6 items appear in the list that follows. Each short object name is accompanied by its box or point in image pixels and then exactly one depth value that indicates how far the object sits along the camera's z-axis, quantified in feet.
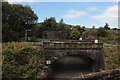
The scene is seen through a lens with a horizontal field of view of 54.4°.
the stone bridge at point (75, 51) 47.65
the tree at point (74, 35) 153.19
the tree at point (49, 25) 176.63
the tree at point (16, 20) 88.33
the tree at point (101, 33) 156.35
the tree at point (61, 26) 175.32
